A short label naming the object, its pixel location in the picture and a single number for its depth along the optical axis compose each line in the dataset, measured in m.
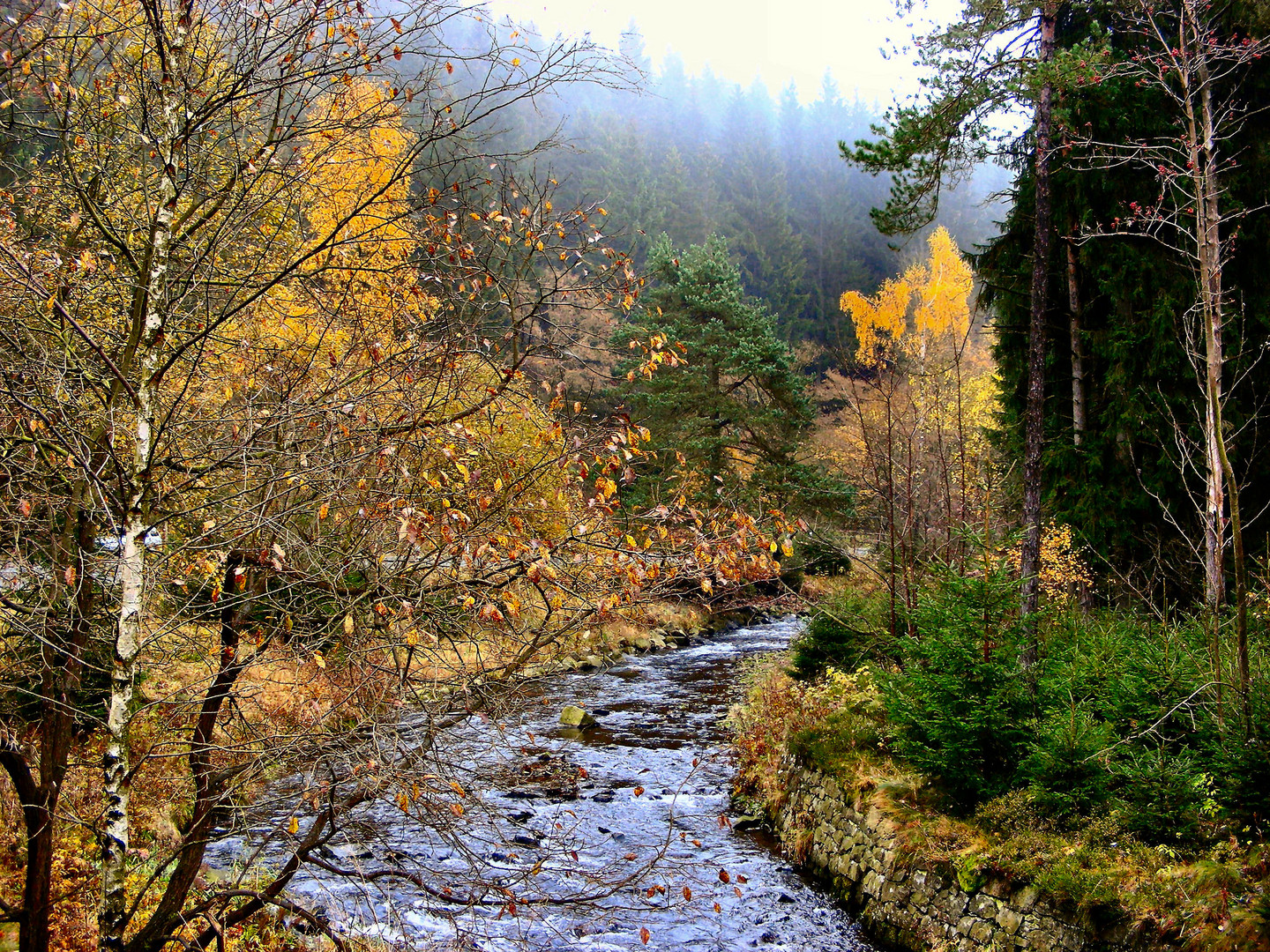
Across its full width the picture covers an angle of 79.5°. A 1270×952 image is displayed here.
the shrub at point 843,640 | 9.69
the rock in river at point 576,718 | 11.09
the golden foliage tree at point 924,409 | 9.27
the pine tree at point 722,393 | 22.19
